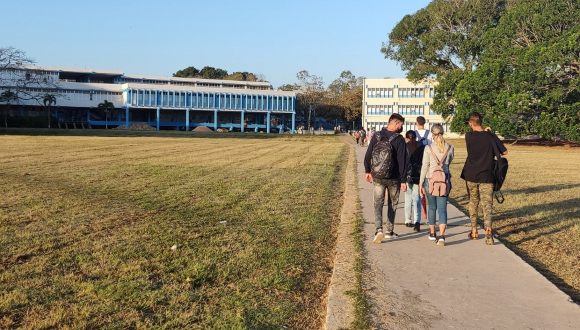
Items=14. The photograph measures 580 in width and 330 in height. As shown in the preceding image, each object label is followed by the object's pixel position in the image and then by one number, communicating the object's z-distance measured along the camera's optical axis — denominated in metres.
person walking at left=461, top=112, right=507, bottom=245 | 7.90
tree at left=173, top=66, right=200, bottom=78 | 132.25
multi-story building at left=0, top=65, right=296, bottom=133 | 88.62
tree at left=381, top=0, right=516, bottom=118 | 56.38
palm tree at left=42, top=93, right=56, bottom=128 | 82.19
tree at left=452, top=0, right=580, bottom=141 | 43.22
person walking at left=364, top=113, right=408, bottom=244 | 7.47
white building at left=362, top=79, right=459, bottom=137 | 87.38
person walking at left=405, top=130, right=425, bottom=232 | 8.82
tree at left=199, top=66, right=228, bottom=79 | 133.75
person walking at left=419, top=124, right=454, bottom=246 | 7.83
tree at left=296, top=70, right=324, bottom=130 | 99.69
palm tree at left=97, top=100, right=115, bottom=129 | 89.81
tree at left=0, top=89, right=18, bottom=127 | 73.88
